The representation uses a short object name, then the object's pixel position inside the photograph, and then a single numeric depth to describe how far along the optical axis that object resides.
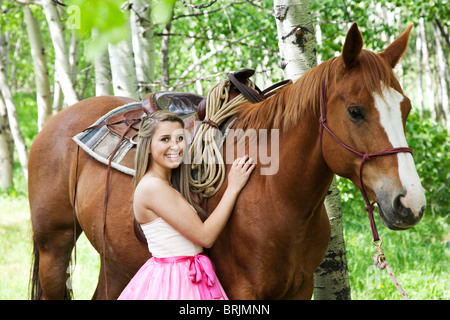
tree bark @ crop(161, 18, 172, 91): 6.02
